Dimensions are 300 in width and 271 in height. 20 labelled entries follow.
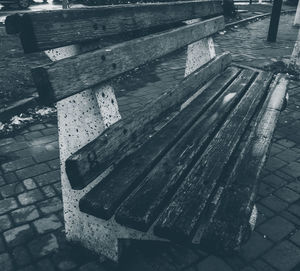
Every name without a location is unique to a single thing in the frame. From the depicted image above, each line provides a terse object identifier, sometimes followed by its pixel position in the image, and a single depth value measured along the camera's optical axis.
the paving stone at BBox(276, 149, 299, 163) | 3.15
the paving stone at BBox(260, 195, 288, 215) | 2.49
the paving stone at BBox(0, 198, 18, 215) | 2.51
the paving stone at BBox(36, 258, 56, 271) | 2.00
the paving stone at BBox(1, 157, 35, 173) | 3.06
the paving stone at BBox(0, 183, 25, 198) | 2.70
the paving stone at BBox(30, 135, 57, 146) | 3.54
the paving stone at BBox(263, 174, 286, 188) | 2.77
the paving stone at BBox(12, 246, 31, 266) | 2.04
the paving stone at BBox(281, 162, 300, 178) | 2.91
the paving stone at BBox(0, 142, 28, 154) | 3.38
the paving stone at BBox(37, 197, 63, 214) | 2.51
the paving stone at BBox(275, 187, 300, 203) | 2.59
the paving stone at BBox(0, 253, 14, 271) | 2.00
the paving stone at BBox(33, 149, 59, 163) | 3.22
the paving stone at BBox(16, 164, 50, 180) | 2.96
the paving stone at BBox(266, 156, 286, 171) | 3.00
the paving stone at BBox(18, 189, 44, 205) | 2.61
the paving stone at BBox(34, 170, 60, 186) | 2.86
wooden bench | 1.43
